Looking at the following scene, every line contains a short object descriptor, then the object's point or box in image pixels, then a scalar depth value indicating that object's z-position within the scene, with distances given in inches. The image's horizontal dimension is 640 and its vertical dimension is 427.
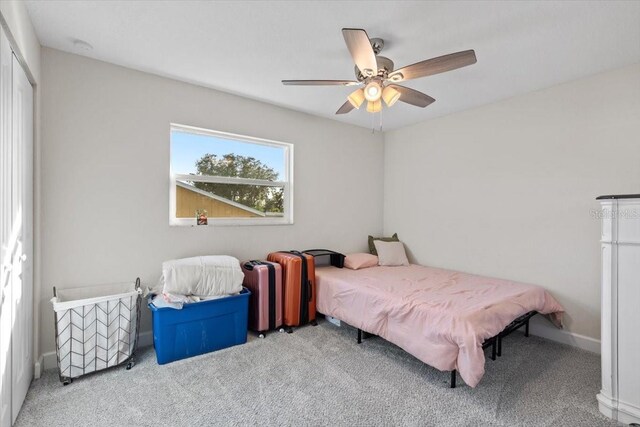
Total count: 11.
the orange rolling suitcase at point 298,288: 120.3
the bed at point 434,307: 77.8
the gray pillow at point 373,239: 166.4
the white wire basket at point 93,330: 82.7
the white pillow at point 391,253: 153.6
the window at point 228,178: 118.5
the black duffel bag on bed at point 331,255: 143.3
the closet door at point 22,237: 68.9
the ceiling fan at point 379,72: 68.4
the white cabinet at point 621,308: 69.0
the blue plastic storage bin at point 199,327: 93.7
